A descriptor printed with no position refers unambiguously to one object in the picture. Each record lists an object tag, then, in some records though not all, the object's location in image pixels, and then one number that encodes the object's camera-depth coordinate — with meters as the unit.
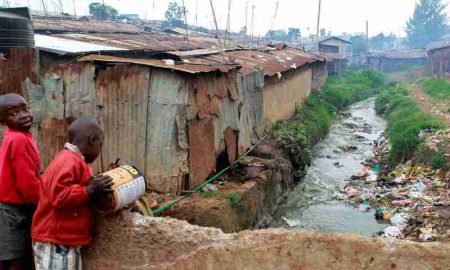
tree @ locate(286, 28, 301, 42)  58.06
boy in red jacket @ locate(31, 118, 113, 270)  2.29
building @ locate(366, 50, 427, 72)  45.22
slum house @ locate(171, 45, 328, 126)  11.70
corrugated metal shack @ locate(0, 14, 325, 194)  6.47
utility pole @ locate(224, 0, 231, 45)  12.98
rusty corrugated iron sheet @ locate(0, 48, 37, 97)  6.40
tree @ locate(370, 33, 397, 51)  81.04
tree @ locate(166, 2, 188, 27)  45.31
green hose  6.00
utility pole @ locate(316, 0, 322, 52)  31.61
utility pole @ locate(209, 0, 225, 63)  8.73
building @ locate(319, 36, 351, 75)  39.40
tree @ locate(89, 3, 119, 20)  36.94
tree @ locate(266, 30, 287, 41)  58.84
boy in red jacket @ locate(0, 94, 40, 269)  2.61
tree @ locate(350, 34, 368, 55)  54.91
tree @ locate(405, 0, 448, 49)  65.44
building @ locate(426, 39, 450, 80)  31.11
